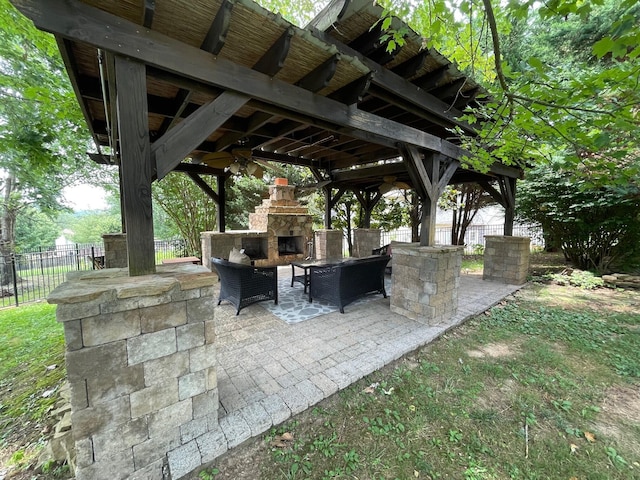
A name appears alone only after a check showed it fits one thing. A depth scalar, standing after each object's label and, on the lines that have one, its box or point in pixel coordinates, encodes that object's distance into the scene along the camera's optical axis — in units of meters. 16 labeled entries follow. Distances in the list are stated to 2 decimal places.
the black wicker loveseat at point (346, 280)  3.69
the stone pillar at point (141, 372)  1.31
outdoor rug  3.63
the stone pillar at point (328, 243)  7.90
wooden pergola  1.49
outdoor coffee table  4.55
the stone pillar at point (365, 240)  8.09
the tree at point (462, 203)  9.52
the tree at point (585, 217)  5.59
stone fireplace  7.53
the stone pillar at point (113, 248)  4.11
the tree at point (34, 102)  3.93
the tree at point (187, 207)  9.17
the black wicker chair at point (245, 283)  3.56
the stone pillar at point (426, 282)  3.43
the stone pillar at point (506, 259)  5.73
